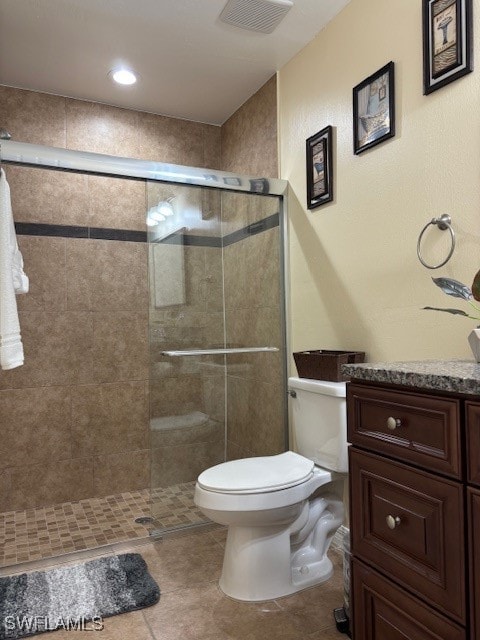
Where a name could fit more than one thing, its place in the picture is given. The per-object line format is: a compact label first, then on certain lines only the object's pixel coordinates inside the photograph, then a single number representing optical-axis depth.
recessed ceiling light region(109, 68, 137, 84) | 2.73
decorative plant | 1.39
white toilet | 1.76
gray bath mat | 1.72
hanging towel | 1.78
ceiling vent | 2.14
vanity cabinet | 0.94
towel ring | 1.65
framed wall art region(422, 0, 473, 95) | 1.59
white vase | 1.27
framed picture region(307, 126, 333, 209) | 2.33
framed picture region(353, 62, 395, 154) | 1.92
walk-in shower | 2.46
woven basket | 2.00
